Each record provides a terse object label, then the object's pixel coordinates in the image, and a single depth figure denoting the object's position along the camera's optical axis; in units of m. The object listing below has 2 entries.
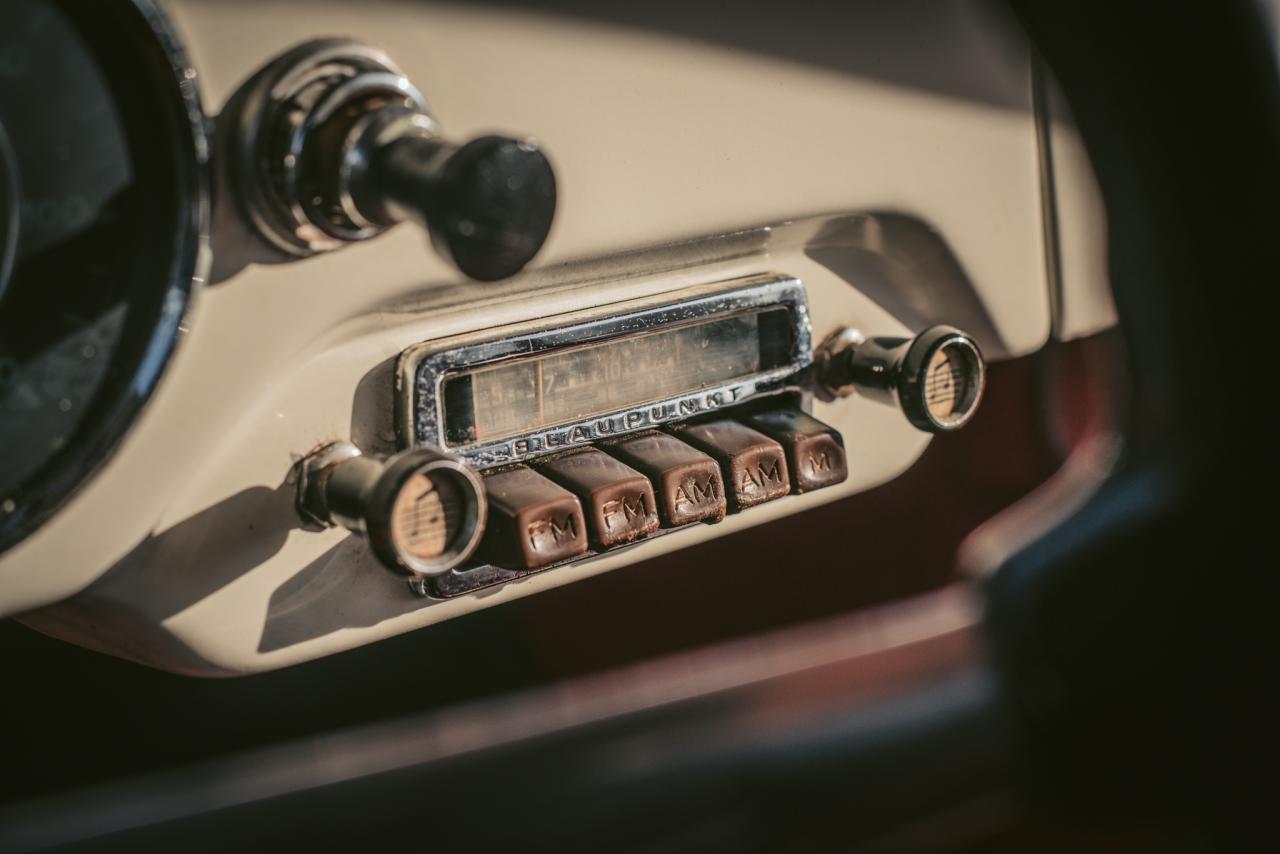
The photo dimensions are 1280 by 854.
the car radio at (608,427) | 0.58
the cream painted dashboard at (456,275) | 0.56
